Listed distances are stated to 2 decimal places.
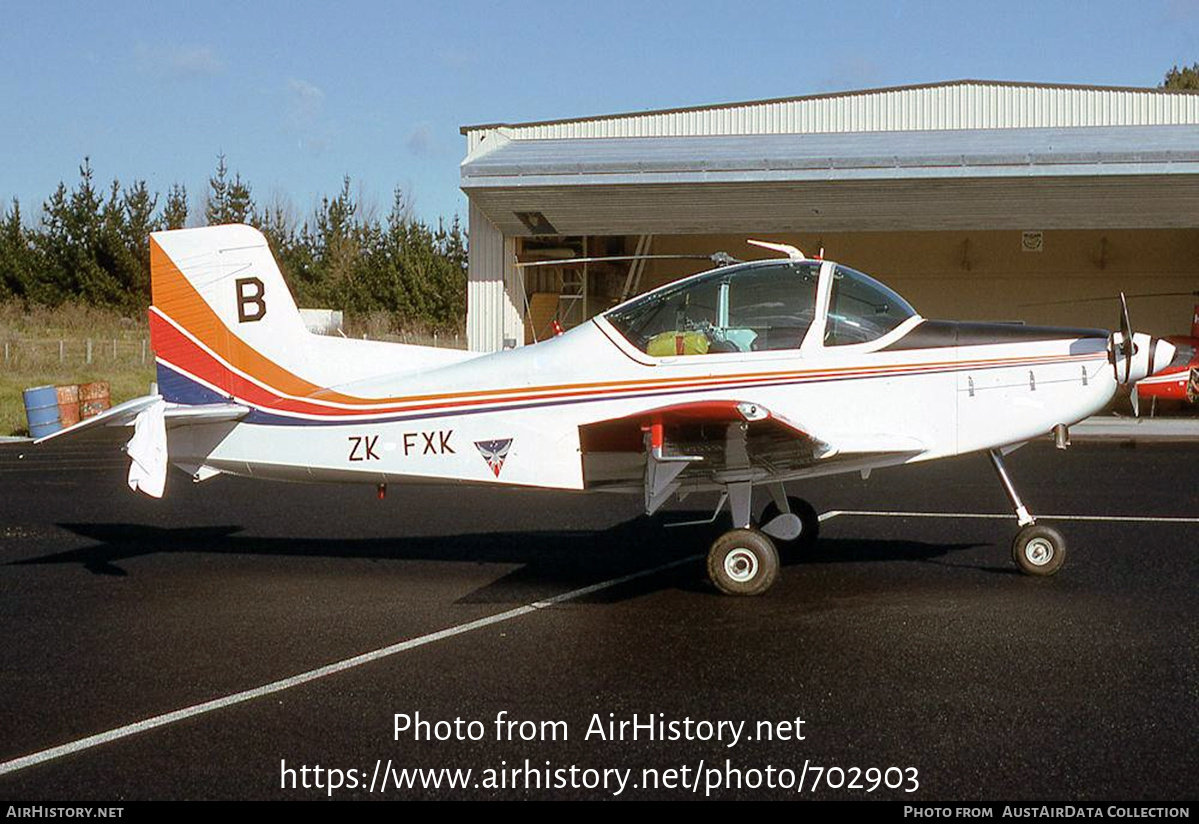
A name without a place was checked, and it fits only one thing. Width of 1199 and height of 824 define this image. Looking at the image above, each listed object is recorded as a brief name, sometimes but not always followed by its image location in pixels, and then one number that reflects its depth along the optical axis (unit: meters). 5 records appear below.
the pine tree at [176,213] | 53.19
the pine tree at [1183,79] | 72.69
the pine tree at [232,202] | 57.23
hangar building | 25.81
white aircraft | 8.14
